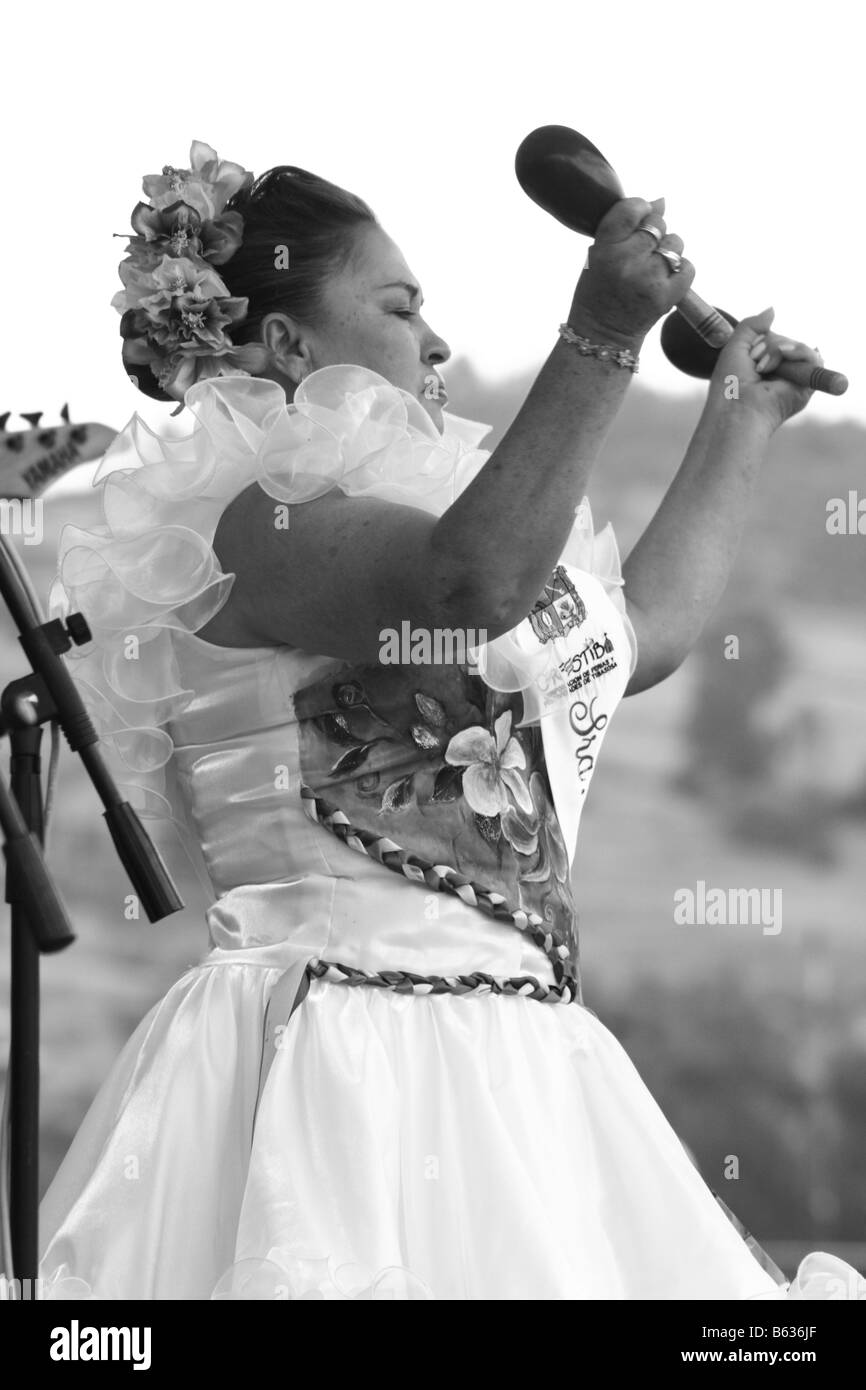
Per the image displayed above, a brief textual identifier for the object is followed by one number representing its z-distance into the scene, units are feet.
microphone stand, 10.54
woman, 11.29
